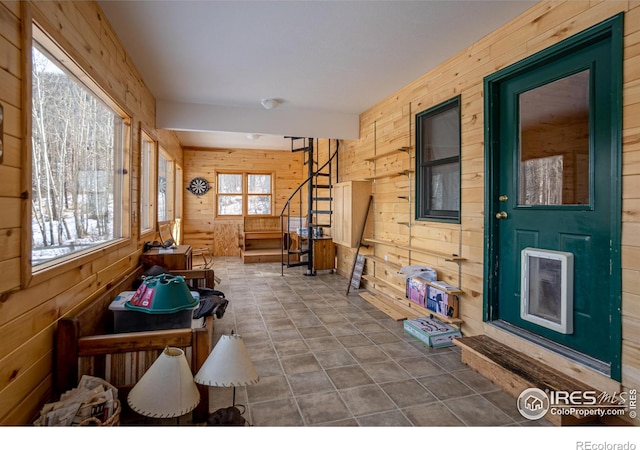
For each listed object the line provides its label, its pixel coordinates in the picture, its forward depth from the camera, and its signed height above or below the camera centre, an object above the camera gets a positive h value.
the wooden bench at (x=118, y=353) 1.87 -0.73
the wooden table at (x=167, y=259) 3.82 -0.42
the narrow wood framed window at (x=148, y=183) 4.53 +0.49
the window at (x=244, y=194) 9.09 +0.70
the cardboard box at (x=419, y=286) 3.63 -0.69
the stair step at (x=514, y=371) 2.09 -0.98
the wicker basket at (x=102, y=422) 1.57 -0.92
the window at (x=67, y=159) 1.85 +0.39
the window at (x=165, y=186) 6.05 +0.64
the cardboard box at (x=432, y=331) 3.05 -0.98
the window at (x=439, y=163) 3.51 +0.62
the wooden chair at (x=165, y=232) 5.19 -0.19
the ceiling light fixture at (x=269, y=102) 4.74 +1.61
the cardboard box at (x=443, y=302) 3.29 -0.77
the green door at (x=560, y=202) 2.11 +0.14
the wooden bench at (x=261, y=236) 8.22 -0.37
